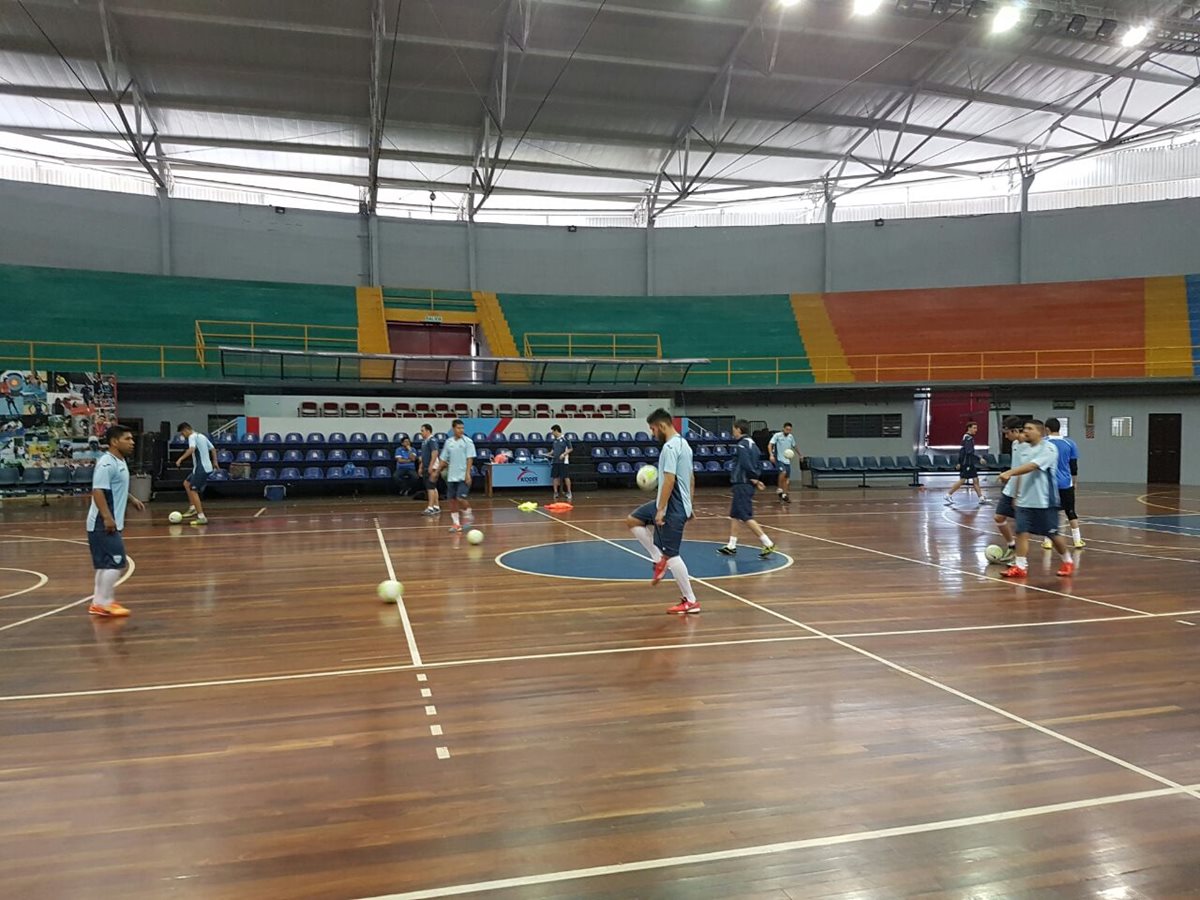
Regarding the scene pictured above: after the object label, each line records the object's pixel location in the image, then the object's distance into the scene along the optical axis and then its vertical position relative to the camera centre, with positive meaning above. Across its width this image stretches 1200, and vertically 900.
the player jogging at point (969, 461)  17.66 -0.49
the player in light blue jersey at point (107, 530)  6.80 -0.80
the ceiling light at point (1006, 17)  16.31 +9.49
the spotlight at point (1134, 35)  17.69 +9.80
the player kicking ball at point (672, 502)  6.91 -0.57
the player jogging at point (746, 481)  10.16 -0.55
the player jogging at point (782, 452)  18.31 -0.28
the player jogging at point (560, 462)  19.03 -0.52
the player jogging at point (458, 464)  13.12 -0.39
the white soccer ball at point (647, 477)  9.41 -0.45
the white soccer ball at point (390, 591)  7.31 -1.48
